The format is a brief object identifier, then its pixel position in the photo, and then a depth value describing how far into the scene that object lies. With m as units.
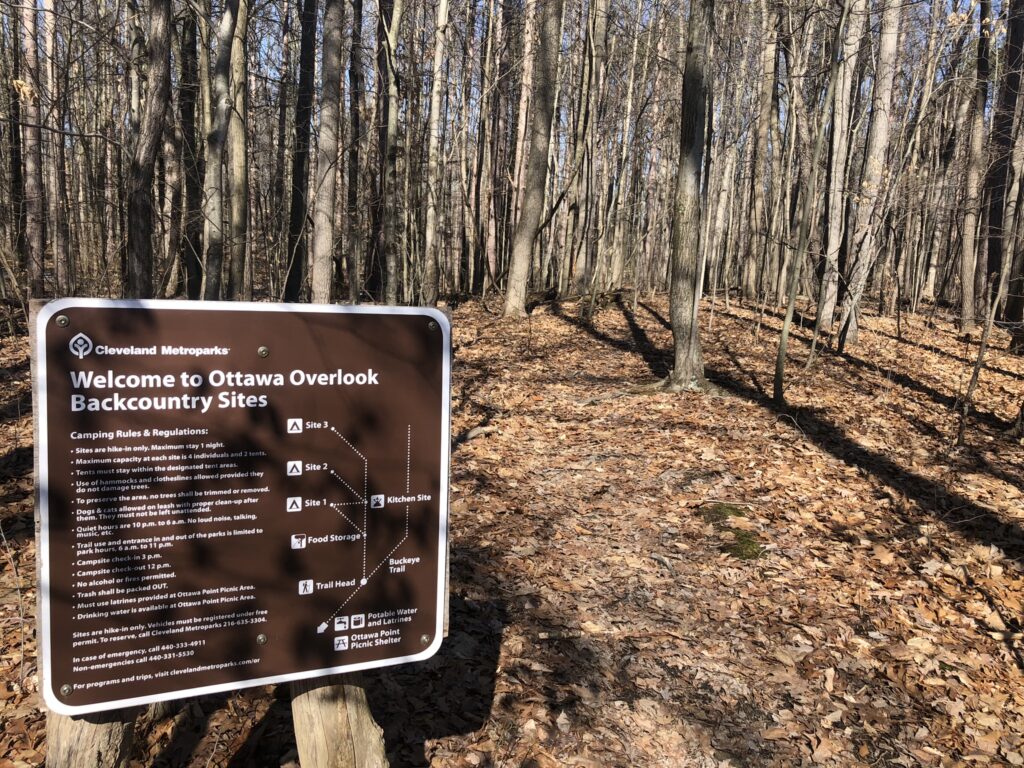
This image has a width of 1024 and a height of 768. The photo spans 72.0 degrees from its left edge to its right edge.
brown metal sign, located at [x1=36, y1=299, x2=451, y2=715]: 1.95
